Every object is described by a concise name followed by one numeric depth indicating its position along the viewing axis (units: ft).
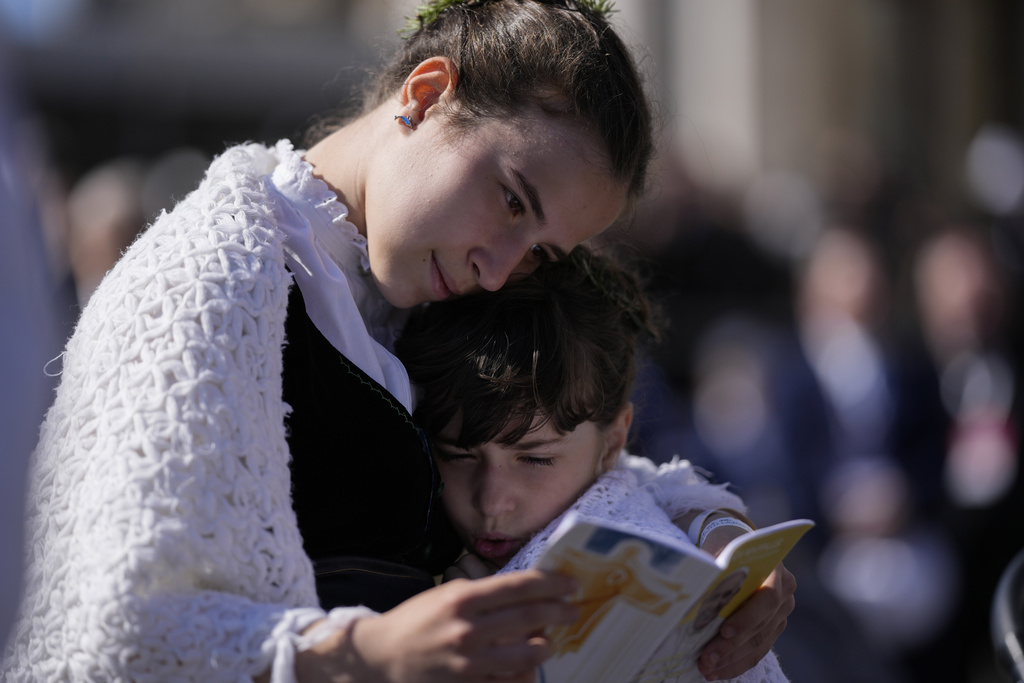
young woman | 7.72
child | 8.57
